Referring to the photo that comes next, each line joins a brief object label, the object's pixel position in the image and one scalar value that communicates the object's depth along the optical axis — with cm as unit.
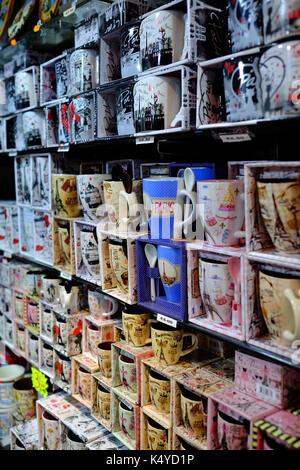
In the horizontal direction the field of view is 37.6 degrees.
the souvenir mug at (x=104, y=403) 167
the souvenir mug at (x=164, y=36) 125
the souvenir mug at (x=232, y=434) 110
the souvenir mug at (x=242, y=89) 102
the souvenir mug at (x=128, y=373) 152
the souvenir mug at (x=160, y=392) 137
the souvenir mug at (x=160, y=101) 130
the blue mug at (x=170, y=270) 130
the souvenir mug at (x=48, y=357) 215
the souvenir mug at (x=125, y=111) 149
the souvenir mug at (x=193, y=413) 126
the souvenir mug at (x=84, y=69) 168
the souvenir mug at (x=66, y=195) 186
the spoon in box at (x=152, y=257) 143
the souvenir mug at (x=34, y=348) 230
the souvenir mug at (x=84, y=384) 183
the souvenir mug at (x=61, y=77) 187
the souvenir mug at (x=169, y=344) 139
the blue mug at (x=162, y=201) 132
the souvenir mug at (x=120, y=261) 153
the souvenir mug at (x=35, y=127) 210
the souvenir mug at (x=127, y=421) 152
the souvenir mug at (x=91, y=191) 171
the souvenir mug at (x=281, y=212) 98
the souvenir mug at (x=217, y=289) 117
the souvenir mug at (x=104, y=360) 168
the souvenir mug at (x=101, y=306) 179
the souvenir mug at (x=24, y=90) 211
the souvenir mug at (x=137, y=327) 153
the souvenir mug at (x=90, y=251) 176
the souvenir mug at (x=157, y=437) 137
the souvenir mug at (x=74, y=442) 178
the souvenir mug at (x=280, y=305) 99
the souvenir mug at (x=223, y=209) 115
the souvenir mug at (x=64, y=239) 192
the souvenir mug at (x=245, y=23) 101
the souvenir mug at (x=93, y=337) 180
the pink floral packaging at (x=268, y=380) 109
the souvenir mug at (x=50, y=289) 209
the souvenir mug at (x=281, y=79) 92
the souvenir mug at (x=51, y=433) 196
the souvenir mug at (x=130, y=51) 142
